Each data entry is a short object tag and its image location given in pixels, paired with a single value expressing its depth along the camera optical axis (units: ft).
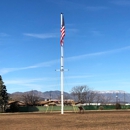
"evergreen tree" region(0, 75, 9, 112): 296.92
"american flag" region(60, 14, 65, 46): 200.27
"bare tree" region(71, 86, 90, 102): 652.07
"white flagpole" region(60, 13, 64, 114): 205.64
